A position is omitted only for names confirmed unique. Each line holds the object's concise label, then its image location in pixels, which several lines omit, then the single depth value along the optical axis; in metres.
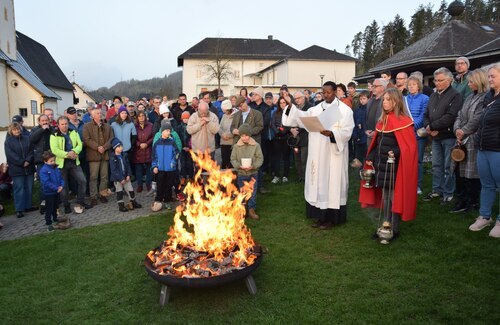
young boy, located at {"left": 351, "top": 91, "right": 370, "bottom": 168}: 10.13
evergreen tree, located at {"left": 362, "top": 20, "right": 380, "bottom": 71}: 55.05
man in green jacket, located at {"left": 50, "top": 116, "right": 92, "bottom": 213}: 8.59
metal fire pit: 4.27
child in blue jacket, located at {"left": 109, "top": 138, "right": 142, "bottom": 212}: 8.94
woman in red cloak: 5.63
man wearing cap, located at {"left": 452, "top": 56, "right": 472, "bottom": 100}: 7.36
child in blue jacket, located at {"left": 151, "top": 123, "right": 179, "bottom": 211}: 8.70
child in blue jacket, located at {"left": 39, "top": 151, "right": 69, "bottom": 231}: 7.44
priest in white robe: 6.51
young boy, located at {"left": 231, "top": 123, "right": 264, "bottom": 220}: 7.95
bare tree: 55.44
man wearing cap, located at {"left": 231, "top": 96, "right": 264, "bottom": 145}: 9.23
